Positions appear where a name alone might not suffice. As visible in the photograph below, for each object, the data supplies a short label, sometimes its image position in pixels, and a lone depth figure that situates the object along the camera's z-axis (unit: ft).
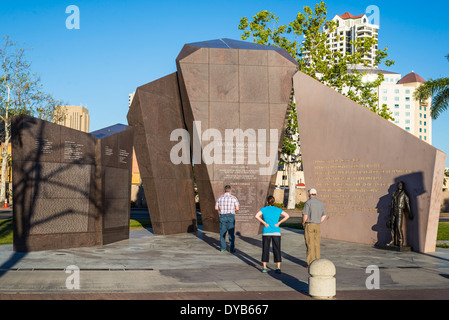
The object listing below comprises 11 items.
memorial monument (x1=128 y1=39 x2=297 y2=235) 61.46
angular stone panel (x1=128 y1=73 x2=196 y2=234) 60.70
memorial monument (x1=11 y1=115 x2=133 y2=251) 43.34
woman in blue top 35.81
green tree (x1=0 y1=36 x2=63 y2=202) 140.36
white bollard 26.21
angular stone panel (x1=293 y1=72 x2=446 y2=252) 48.31
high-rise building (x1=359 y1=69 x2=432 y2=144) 509.35
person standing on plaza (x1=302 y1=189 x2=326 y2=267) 37.60
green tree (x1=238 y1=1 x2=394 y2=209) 122.01
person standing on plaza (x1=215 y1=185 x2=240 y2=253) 45.24
